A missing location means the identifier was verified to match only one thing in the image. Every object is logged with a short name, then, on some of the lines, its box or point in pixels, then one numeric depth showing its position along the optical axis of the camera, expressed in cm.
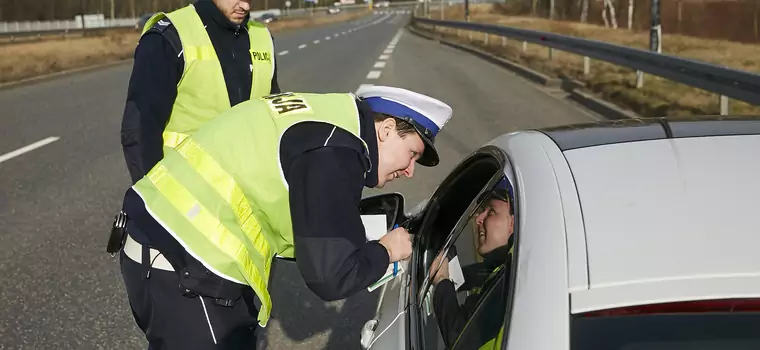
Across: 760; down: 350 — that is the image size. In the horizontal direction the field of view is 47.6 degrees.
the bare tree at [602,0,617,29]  4872
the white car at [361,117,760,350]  141
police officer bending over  199
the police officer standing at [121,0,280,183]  313
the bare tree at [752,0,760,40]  2890
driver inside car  202
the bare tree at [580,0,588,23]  5349
